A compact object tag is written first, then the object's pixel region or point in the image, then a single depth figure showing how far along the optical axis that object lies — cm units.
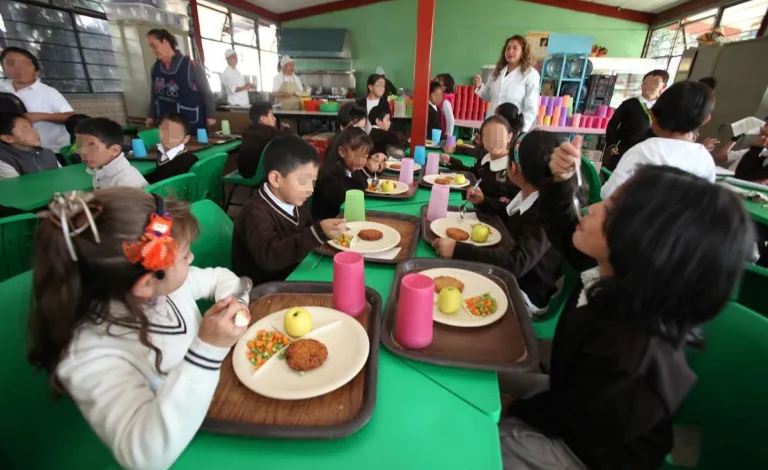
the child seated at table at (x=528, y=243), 128
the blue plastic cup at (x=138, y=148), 285
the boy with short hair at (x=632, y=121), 339
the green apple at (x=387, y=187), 207
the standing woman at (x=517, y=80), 330
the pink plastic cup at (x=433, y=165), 256
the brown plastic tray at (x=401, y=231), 130
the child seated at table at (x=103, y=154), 206
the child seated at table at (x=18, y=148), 229
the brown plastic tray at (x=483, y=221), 146
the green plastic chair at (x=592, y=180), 226
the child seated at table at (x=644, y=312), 66
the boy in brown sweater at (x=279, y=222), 127
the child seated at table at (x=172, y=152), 252
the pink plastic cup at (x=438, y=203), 162
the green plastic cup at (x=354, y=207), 153
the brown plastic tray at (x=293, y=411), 62
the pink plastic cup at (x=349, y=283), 92
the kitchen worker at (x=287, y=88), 623
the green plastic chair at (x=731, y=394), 71
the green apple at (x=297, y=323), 85
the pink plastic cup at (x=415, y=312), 81
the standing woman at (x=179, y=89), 349
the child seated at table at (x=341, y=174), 219
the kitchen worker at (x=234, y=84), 622
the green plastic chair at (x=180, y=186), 162
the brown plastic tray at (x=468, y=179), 223
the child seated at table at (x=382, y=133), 324
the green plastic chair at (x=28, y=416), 72
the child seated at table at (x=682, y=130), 191
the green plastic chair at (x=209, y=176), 228
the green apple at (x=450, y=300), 96
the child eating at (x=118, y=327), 58
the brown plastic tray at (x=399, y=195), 200
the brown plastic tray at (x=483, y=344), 79
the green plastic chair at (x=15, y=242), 133
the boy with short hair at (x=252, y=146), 332
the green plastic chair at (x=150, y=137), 331
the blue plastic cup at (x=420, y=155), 280
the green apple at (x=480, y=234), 143
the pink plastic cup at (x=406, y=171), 228
